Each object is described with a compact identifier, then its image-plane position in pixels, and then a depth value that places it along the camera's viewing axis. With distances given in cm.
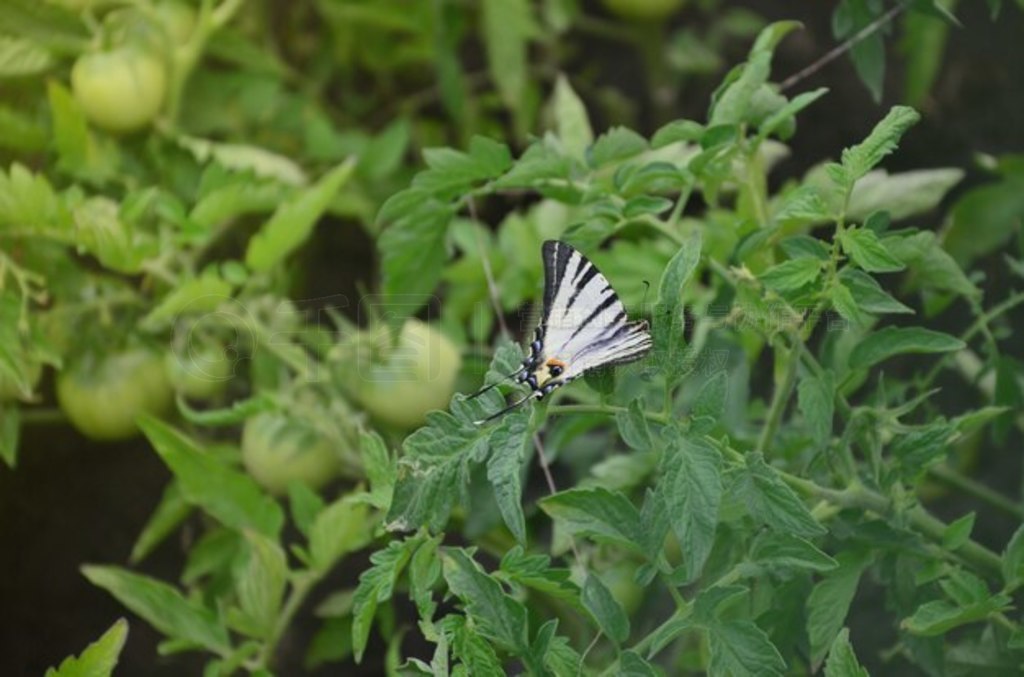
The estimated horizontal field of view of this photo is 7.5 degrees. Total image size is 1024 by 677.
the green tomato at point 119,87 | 344
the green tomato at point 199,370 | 342
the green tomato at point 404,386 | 340
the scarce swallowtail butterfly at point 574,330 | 315
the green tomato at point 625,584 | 334
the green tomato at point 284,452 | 338
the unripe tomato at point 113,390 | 342
